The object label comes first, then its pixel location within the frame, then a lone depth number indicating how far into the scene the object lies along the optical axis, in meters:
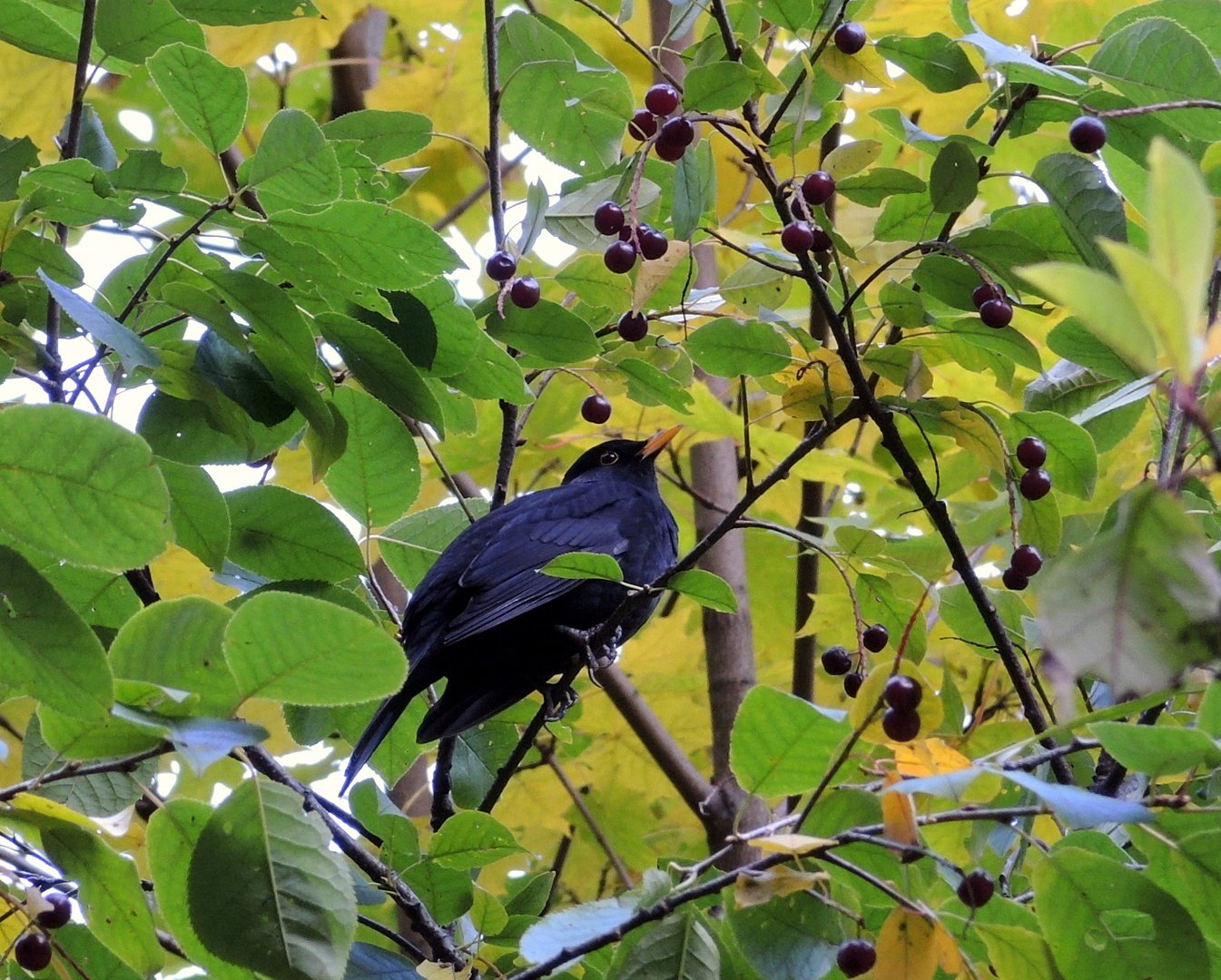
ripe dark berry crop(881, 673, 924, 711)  5.51
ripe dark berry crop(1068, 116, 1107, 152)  5.65
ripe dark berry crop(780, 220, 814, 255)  5.65
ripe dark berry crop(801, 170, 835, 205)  5.69
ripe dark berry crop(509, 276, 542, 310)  5.82
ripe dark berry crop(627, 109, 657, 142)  5.78
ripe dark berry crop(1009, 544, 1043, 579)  5.77
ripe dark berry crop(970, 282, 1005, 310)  5.69
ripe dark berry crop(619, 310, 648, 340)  5.81
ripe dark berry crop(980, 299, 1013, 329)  5.67
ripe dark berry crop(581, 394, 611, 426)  6.05
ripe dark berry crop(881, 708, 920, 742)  5.52
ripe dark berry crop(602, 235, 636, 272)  5.70
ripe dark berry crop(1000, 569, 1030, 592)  5.79
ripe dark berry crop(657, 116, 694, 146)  5.67
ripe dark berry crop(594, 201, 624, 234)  5.75
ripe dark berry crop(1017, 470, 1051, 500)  5.74
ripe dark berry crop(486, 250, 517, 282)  5.82
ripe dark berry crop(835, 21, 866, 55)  5.68
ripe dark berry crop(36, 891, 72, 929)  5.60
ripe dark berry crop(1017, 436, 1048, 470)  5.73
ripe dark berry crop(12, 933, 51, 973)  5.60
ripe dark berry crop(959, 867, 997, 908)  5.49
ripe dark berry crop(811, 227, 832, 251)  5.69
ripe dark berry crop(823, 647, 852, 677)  5.85
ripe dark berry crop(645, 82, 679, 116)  5.73
